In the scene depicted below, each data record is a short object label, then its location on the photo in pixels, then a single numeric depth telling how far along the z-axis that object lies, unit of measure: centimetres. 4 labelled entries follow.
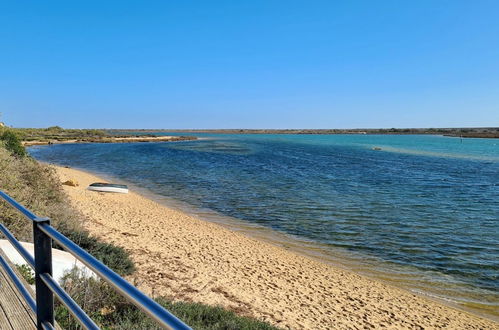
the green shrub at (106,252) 697
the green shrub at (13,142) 1708
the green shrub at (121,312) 441
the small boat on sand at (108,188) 1856
